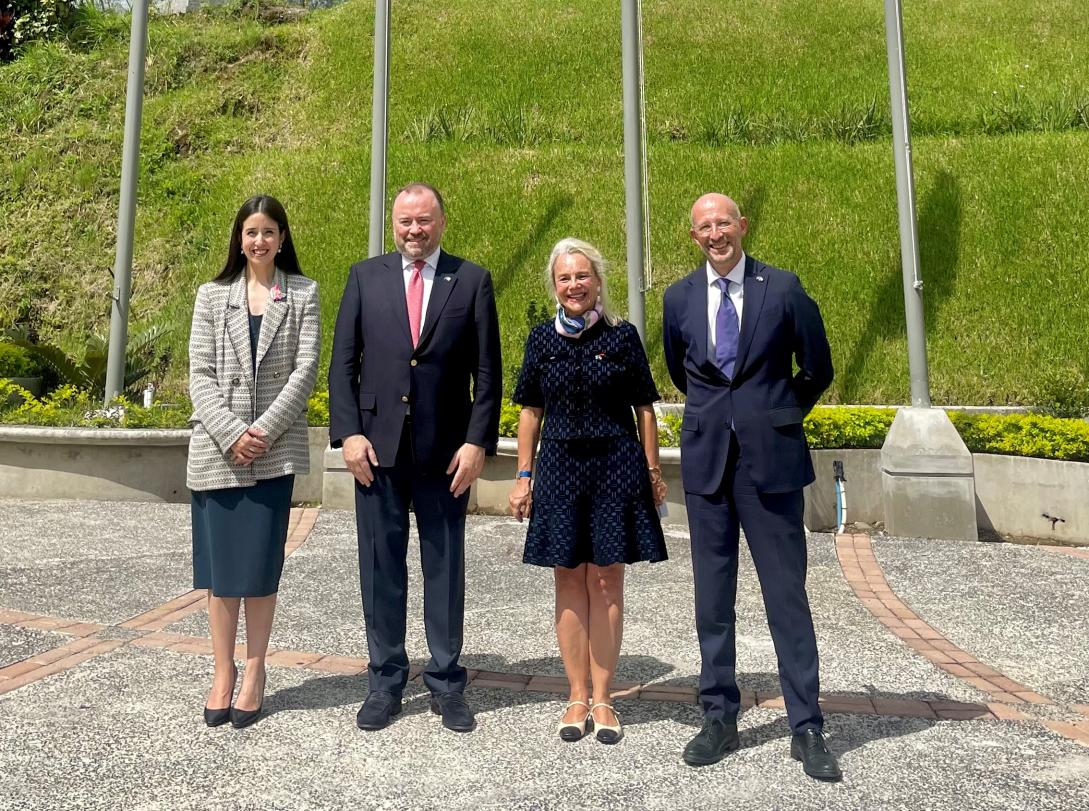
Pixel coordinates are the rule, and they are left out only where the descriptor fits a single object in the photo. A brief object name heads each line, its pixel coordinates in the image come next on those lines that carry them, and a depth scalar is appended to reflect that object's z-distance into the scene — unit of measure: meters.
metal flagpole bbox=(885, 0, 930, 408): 8.82
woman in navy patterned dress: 4.20
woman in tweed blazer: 4.36
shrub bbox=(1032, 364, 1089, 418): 9.49
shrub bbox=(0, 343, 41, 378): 12.00
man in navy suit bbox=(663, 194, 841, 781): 4.04
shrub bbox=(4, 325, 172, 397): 12.07
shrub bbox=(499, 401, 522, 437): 9.62
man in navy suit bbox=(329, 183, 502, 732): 4.39
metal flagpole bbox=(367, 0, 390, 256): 10.16
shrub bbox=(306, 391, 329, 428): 10.16
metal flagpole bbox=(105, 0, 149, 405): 10.87
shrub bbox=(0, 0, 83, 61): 23.00
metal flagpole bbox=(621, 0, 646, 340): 9.56
